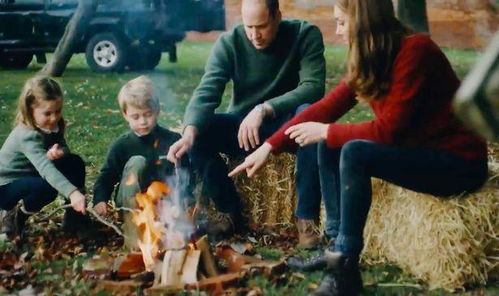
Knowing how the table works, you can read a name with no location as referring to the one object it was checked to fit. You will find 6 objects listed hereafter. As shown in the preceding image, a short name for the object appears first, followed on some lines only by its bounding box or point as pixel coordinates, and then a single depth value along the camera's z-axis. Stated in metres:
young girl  4.46
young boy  4.45
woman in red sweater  3.52
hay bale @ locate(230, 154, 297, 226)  4.73
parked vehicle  11.79
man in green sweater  4.43
